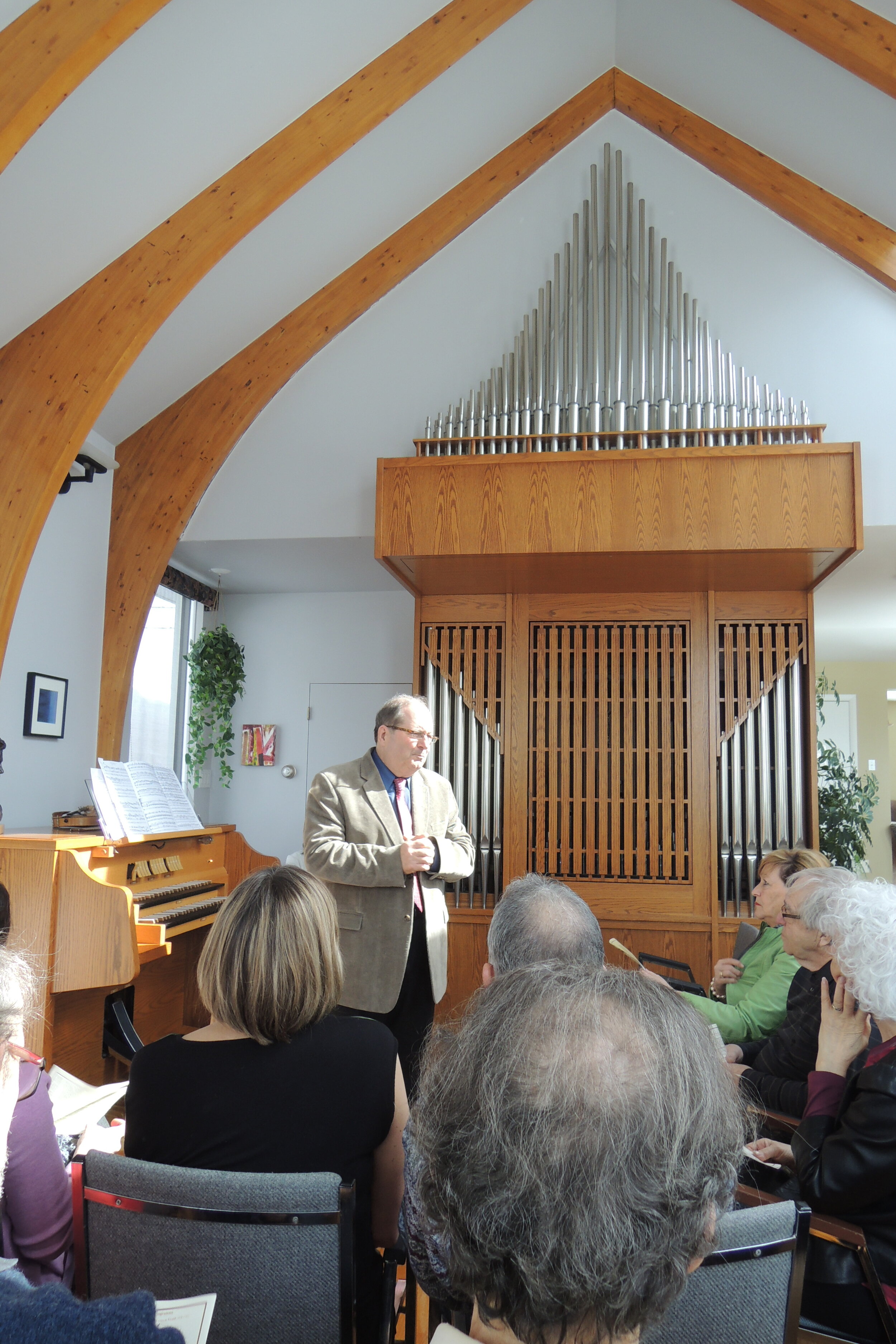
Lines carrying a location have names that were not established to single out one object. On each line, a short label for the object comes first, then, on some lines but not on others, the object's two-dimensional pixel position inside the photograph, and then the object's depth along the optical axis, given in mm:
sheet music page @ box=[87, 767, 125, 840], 3369
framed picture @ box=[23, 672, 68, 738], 4145
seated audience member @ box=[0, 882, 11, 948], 2297
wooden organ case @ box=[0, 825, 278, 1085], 3113
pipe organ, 4312
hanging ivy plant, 5848
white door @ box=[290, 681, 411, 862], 6012
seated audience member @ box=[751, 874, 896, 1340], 1477
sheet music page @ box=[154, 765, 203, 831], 3893
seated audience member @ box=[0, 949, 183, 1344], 662
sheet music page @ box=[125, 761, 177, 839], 3662
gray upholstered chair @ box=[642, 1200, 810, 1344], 1141
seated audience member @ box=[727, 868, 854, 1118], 2217
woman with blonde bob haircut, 1407
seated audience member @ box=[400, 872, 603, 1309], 1685
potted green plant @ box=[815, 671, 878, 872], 6445
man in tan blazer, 2816
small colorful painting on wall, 6047
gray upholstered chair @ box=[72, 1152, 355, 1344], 1183
